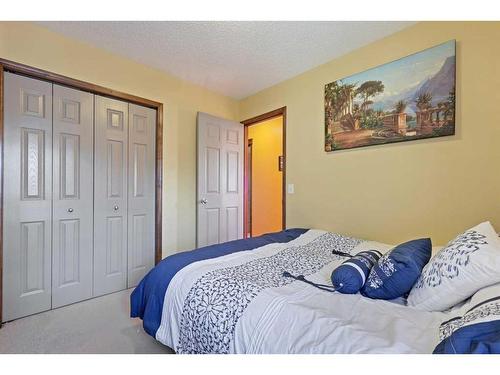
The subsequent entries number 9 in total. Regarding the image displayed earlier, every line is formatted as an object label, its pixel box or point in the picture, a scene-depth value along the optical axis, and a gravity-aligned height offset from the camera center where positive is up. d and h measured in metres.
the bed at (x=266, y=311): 0.79 -0.48
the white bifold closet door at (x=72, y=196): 2.11 -0.06
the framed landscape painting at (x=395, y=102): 1.77 +0.74
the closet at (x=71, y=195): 1.91 -0.05
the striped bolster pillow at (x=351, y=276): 1.09 -0.40
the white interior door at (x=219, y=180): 2.99 +0.12
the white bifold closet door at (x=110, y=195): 2.34 -0.06
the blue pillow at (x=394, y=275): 1.04 -0.38
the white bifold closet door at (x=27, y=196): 1.87 -0.05
